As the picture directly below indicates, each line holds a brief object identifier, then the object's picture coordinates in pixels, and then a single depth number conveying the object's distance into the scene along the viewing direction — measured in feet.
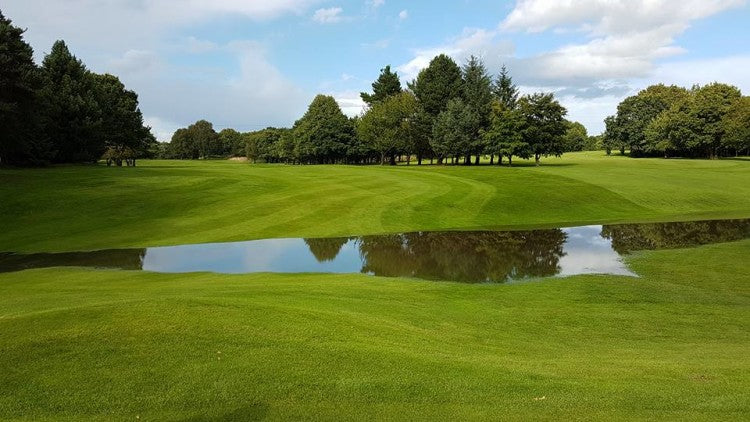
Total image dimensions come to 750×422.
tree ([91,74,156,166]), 229.45
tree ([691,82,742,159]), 320.09
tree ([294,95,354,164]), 353.51
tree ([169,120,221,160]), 641.81
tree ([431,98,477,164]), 268.00
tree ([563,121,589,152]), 621.39
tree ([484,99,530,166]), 257.75
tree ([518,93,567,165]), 265.95
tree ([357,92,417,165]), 308.19
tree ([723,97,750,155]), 302.45
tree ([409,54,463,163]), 304.91
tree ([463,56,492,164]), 276.35
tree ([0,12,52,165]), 131.13
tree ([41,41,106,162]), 196.44
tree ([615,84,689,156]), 390.62
